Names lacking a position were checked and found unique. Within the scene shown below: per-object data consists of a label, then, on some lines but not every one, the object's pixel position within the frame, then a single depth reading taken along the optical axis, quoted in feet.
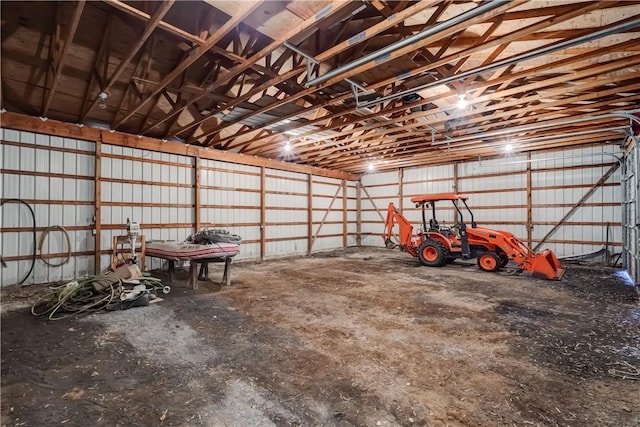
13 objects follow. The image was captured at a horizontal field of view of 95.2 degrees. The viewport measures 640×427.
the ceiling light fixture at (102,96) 14.18
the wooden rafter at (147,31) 8.13
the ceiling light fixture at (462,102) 14.03
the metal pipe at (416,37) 7.54
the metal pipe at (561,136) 18.41
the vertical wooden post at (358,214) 40.14
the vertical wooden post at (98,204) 19.34
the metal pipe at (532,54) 8.55
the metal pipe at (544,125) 15.67
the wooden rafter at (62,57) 8.44
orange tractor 19.54
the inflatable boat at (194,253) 16.69
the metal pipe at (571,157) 22.35
